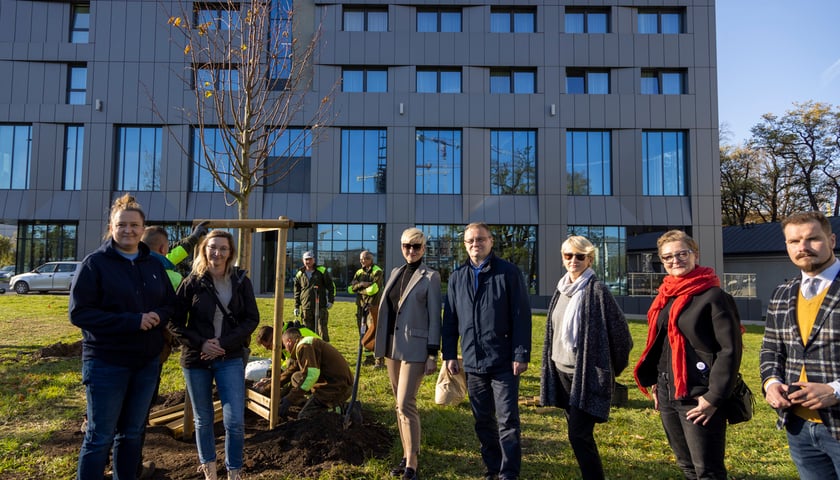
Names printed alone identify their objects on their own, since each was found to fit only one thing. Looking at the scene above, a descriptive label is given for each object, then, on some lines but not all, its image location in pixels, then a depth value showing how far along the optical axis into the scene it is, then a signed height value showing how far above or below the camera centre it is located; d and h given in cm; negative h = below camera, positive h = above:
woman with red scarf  254 -46
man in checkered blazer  208 -36
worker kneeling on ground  450 -103
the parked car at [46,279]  2045 -53
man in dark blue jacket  333 -51
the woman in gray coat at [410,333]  363 -49
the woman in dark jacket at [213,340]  323 -49
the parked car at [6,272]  2472 -30
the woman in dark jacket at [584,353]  301 -53
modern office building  2175 +639
